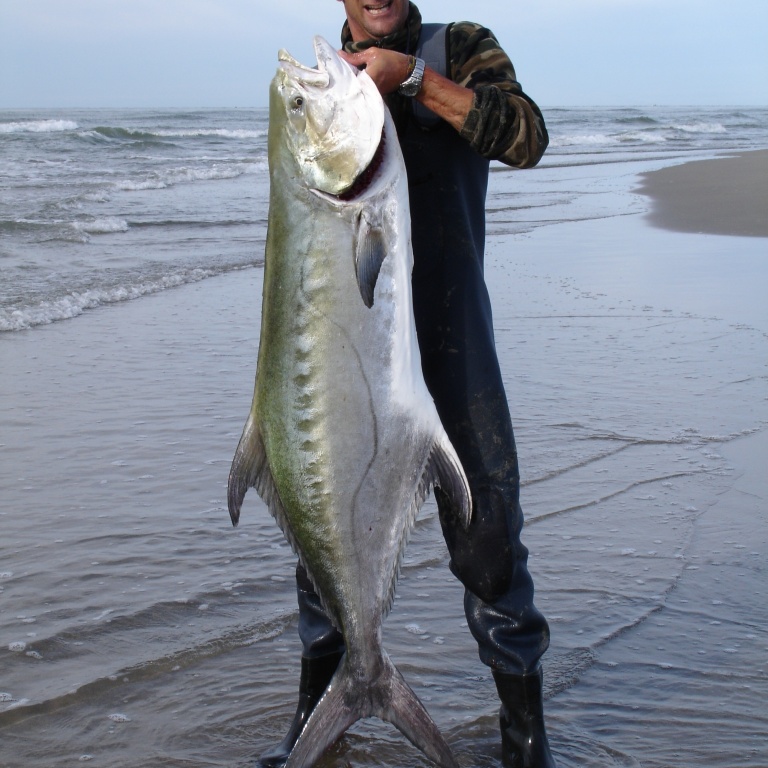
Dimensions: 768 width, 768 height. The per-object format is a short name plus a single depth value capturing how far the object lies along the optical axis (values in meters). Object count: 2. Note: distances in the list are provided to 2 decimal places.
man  2.83
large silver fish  2.36
